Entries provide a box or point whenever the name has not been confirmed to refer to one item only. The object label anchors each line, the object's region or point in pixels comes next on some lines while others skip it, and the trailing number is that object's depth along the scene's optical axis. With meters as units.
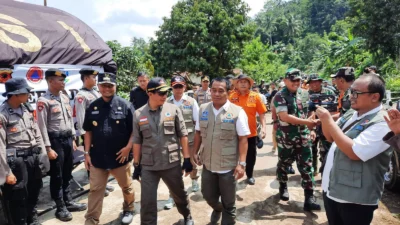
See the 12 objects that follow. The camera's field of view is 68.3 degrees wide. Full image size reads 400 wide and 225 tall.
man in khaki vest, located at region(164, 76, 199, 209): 4.36
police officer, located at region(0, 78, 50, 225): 3.21
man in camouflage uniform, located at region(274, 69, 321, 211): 3.86
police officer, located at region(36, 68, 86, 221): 3.87
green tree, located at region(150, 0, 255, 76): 17.69
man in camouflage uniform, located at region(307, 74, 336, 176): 4.87
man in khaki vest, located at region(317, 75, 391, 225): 1.98
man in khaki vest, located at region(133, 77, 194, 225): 3.16
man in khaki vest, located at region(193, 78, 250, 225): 3.16
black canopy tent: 5.10
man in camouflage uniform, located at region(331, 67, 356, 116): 3.95
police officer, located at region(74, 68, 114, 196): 4.55
